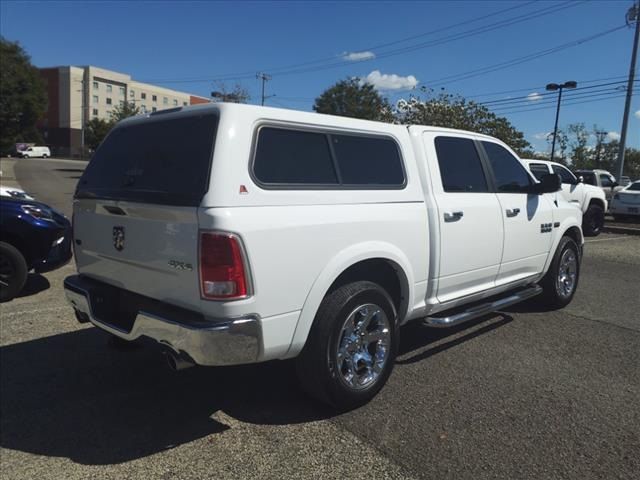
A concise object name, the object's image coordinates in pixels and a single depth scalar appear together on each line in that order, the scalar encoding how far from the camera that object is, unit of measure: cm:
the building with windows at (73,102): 9762
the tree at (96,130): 6738
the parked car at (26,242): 591
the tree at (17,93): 4221
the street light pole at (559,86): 3288
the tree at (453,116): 2841
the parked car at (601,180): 1766
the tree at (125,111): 5244
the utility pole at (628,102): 2417
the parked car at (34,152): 7038
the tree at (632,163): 6374
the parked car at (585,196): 1326
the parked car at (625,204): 1545
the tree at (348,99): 6288
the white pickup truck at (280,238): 283
